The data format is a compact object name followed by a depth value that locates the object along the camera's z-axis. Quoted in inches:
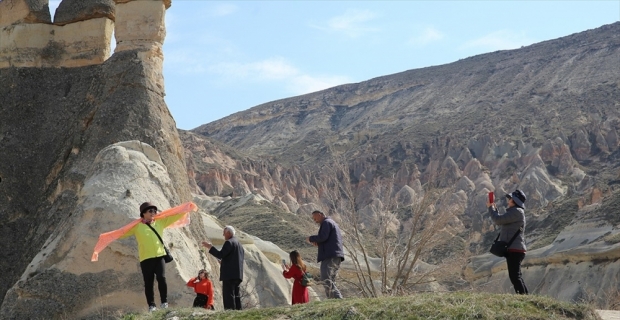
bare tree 703.1
